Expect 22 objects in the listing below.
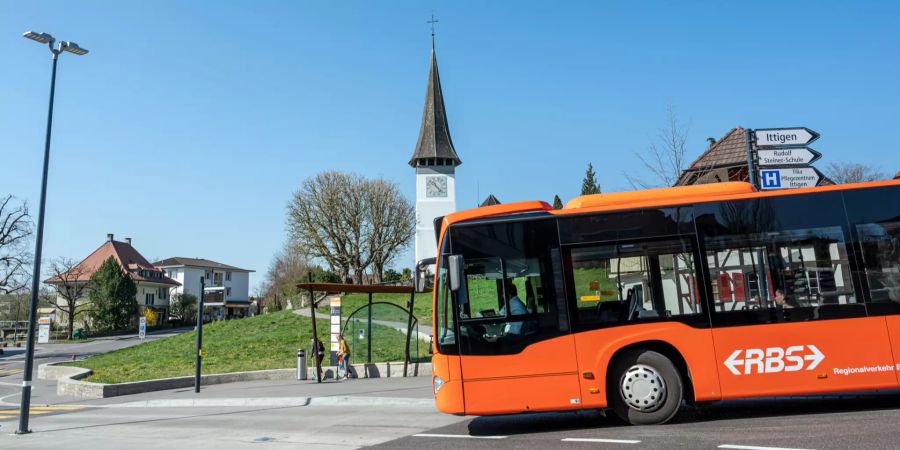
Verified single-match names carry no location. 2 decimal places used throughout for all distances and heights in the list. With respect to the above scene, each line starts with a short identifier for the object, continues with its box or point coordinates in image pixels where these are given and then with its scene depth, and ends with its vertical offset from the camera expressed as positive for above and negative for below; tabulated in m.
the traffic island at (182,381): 20.08 -1.05
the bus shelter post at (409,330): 19.55 +0.16
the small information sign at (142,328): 45.97 +1.74
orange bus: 8.49 +0.21
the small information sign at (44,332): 45.85 +1.88
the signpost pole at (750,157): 12.59 +3.06
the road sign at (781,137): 12.66 +3.44
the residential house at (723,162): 27.07 +6.96
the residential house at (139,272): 85.94 +11.08
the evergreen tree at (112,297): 68.81 +6.14
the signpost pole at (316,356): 19.60 -0.45
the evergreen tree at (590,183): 84.84 +19.15
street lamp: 11.72 +1.75
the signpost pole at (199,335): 18.89 +0.40
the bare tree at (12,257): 54.53 +8.81
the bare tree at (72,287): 64.69 +7.42
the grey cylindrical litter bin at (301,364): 20.61 -0.70
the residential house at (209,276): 102.88 +12.02
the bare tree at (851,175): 47.38 +9.91
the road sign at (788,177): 12.53 +2.63
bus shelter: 18.78 +1.53
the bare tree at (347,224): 64.38 +11.58
